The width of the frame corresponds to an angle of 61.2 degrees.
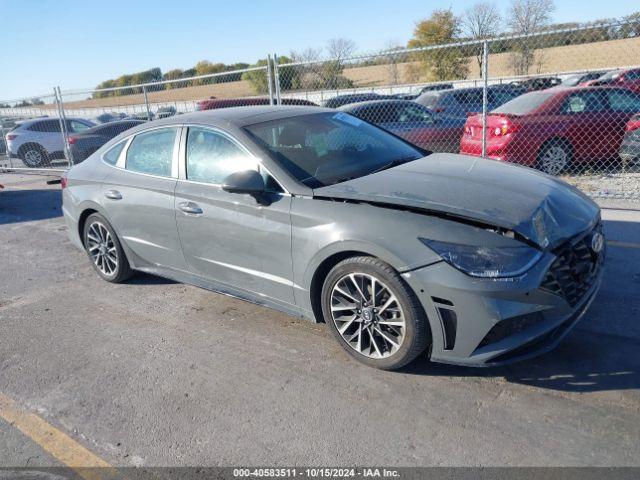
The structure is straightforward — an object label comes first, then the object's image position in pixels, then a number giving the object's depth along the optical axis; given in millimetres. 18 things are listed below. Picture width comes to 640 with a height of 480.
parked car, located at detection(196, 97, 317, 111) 12986
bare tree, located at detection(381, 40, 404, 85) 23981
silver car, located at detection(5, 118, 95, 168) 16156
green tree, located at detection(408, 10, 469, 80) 23688
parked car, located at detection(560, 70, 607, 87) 20584
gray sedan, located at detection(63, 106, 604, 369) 2986
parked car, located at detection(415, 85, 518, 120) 13188
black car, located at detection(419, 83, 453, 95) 22558
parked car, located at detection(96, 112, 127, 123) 21298
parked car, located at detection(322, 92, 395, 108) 12633
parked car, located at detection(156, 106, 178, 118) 17703
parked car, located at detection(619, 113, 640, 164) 8375
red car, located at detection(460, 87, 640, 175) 8602
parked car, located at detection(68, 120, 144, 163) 14129
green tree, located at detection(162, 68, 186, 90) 55112
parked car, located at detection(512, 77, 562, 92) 20622
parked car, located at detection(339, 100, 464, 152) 10156
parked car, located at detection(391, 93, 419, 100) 17922
